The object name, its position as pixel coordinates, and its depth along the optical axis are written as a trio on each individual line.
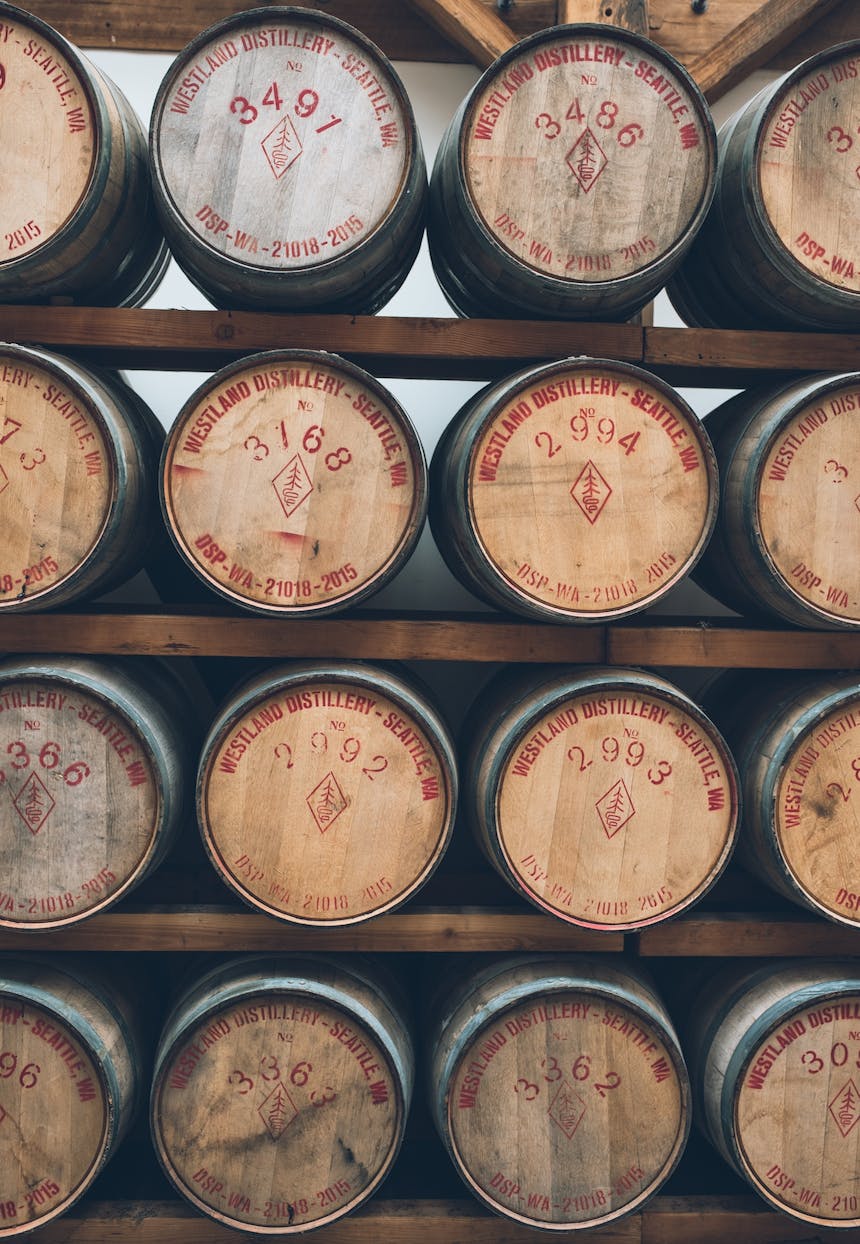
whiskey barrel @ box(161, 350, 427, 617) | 2.01
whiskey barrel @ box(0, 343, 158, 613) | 2.00
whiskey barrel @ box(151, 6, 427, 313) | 1.95
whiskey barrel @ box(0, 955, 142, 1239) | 2.08
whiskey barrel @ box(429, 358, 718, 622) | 2.02
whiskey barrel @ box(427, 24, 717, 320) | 1.96
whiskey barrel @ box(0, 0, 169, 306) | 1.95
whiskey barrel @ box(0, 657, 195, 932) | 2.04
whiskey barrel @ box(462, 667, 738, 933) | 2.08
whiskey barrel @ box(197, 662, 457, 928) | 2.06
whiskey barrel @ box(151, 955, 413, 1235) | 2.09
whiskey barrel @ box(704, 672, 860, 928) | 2.12
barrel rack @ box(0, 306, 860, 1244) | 2.17
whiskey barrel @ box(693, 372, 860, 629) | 2.07
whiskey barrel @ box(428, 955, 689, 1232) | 2.12
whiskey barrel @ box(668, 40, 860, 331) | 2.02
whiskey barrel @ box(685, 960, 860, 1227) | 2.14
